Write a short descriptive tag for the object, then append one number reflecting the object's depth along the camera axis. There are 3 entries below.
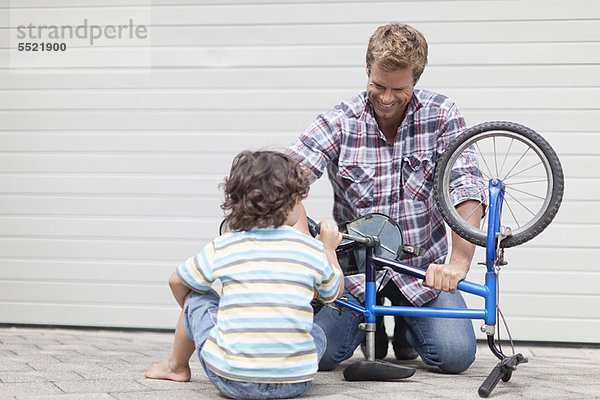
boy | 2.39
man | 3.21
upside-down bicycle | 2.76
